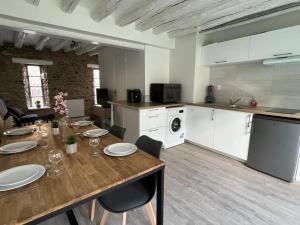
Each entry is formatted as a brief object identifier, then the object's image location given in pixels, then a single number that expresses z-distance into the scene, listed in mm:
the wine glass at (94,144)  1374
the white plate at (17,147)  1328
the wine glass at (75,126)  1991
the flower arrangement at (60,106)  1559
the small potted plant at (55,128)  1763
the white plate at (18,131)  1756
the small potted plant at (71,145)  1305
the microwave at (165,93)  3288
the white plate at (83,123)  2096
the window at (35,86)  5527
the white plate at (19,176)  892
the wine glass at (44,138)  1489
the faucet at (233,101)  3211
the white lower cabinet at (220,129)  2648
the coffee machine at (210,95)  3555
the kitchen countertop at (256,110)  2148
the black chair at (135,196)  1201
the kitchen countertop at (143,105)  2925
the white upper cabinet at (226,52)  2766
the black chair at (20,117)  4193
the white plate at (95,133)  1714
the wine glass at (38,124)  2059
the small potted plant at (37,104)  5656
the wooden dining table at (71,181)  753
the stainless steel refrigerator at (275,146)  2139
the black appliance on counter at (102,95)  4871
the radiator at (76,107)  6109
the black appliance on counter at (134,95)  3494
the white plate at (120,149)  1284
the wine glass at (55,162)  1047
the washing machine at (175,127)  3283
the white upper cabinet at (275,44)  2260
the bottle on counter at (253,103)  2893
